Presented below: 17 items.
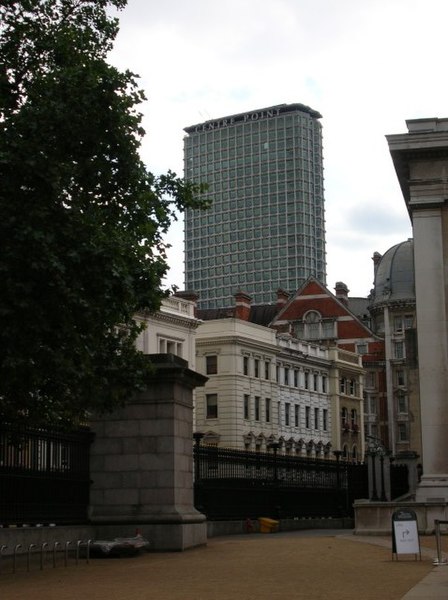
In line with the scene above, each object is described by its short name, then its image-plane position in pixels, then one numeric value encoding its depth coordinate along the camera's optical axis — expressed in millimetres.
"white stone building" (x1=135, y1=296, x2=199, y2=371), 66812
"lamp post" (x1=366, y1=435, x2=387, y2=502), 35312
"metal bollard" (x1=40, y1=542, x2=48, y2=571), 17684
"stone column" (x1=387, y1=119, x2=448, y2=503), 32344
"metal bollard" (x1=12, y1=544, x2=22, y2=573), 17166
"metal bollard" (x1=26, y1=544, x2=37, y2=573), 17562
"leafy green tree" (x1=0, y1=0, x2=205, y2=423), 17297
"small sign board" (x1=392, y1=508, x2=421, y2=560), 17875
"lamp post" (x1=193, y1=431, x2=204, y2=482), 28108
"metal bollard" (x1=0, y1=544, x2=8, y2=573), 17938
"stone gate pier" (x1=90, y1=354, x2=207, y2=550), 21344
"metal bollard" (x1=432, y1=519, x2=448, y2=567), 16598
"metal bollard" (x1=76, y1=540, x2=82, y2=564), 19103
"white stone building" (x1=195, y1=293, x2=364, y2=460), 80000
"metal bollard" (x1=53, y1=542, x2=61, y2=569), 18281
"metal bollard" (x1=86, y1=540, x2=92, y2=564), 19094
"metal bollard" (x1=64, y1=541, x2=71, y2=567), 18500
